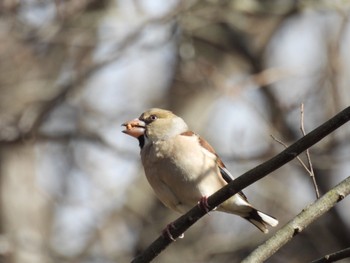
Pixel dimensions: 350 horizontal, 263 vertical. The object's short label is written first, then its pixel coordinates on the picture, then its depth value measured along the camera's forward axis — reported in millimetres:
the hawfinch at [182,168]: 9984
